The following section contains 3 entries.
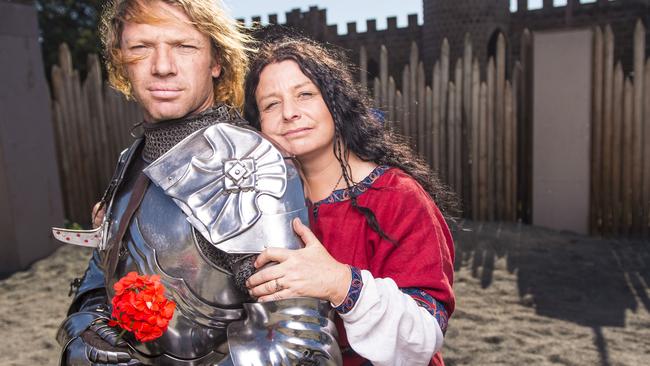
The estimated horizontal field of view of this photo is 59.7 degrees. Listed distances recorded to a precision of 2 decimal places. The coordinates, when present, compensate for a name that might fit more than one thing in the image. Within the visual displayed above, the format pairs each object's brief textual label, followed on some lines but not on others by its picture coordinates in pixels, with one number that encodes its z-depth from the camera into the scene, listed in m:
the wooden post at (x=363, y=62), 7.05
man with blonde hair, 1.30
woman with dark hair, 1.31
